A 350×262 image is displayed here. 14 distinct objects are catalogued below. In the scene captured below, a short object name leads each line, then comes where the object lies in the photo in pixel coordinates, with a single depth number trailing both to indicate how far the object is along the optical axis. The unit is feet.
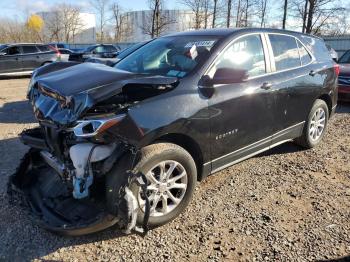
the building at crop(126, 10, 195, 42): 158.92
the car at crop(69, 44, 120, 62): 68.19
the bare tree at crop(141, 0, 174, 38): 84.07
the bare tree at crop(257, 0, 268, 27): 129.70
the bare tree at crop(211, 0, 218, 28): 124.59
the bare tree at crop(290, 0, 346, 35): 88.63
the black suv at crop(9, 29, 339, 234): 10.03
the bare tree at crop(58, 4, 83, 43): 221.25
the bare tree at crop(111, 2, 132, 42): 188.26
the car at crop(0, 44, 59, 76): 55.36
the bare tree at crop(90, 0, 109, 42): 196.34
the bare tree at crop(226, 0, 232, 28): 123.03
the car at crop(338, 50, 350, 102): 29.78
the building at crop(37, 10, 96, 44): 215.92
